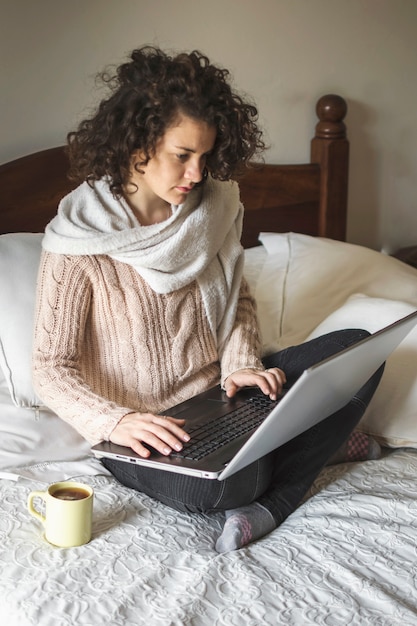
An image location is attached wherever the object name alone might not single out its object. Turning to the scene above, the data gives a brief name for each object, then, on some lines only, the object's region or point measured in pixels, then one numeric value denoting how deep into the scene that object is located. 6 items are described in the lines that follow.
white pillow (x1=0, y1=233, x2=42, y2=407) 1.66
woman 1.48
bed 1.18
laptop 1.23
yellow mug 1.29
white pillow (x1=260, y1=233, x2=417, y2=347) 2.16
